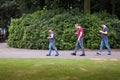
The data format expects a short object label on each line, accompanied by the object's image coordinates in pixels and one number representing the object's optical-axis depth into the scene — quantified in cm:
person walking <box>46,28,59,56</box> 1872
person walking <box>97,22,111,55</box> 1888
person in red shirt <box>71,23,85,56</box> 1858
